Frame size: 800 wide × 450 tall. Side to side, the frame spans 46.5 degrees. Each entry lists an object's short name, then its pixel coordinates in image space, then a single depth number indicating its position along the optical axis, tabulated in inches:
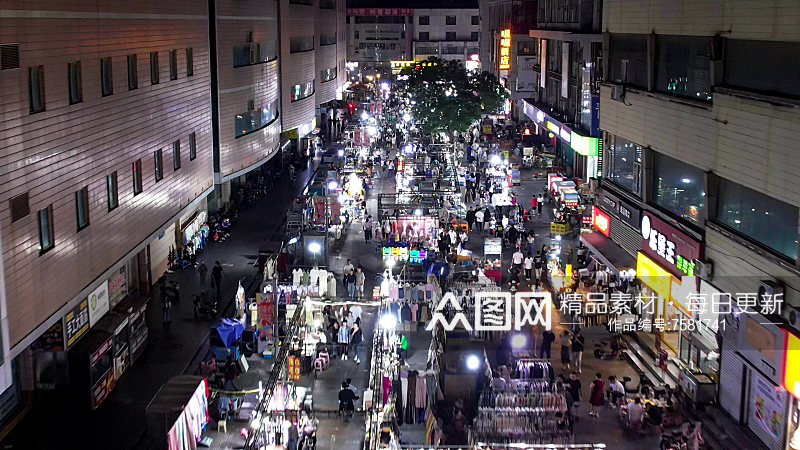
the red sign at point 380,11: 6136.8
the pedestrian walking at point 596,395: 1047.0
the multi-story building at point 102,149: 802.2
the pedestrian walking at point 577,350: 1197.1
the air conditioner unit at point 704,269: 1002.1
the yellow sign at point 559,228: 1958.7
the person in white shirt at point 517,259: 1670.8
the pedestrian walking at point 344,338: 1248.2
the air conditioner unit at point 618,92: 1243.8
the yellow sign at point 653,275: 1123.3
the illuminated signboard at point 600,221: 1358.3
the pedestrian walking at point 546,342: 1208.2
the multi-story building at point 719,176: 850.1
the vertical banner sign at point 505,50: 3695.9
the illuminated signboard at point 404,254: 1688.0
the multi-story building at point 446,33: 6043.3
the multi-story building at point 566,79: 2228.1
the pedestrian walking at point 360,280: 1561.4
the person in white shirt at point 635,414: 1004.6
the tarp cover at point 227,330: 1184.2
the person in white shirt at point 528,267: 1653.5
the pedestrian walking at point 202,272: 1545.5
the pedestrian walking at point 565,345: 1196.5
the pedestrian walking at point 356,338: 1254.9
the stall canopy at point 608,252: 1262.3
